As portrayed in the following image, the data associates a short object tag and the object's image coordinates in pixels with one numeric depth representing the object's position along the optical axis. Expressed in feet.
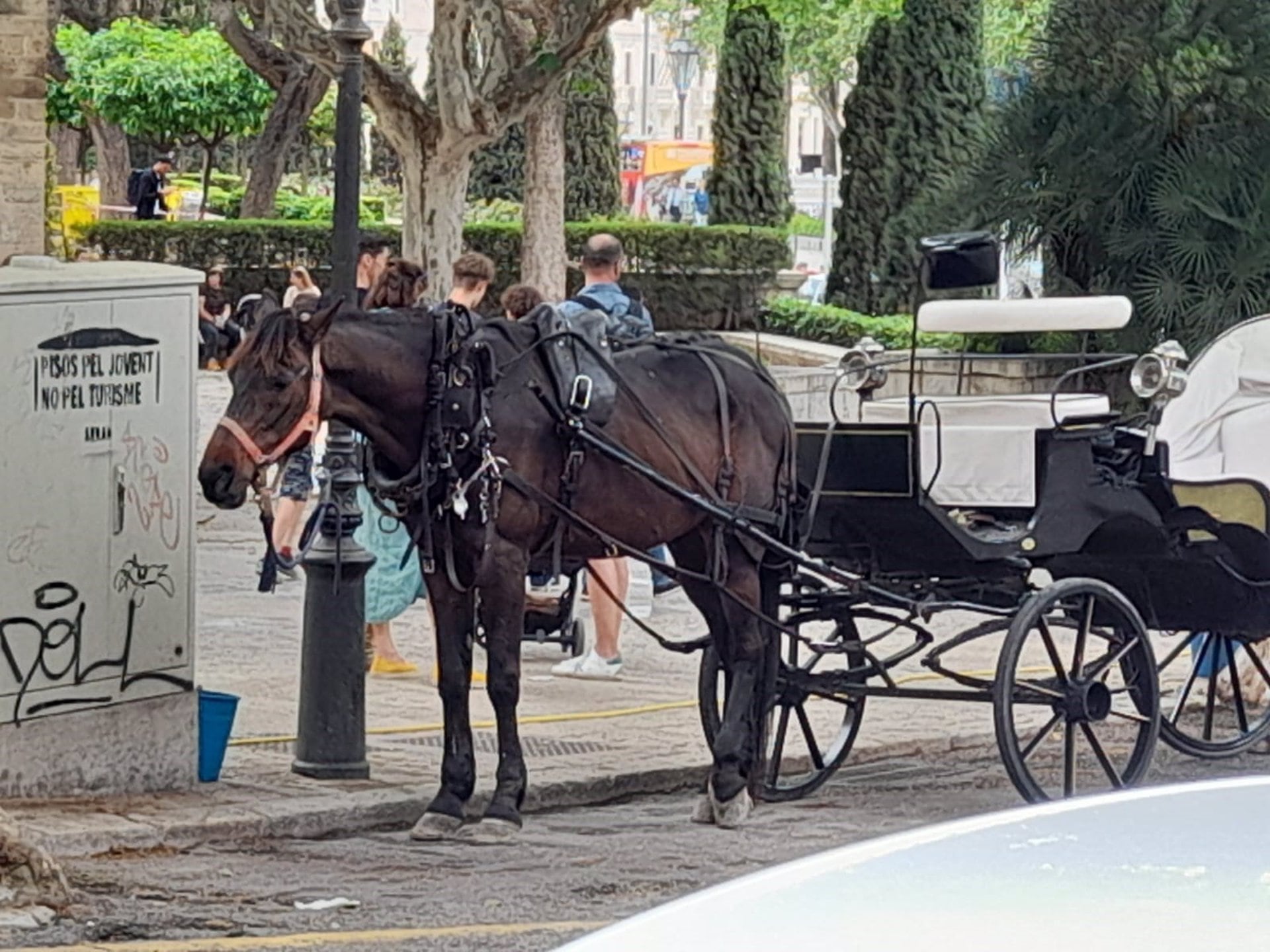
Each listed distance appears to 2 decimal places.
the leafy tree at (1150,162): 61.62
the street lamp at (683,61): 176.14
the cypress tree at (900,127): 106.22
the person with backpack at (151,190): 128.98
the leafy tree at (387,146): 172.35
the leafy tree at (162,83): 131.44
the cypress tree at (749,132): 127.44
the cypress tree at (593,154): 126.11
